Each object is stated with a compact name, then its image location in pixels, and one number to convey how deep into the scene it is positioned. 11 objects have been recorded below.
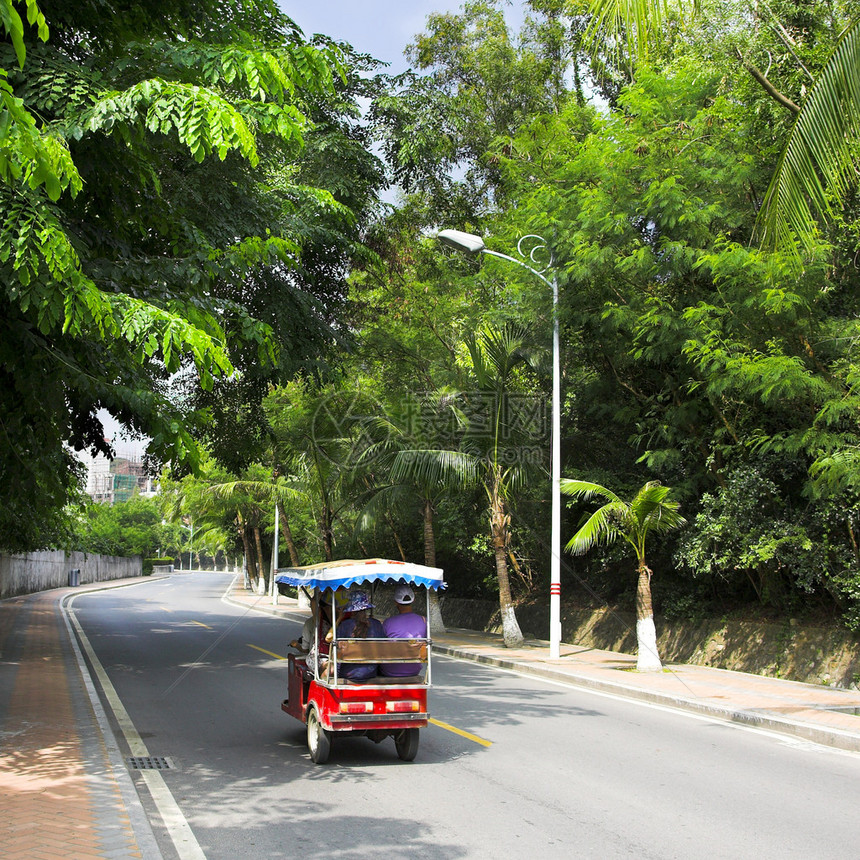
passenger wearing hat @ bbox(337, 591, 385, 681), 9.02
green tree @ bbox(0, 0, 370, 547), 6.68
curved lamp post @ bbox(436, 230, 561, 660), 17.50
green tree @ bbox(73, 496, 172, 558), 77.31
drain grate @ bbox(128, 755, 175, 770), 8.51
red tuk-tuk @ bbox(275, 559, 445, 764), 8.39
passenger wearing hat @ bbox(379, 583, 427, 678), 8.97
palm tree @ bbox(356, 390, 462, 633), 20.81
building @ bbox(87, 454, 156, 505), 153.12
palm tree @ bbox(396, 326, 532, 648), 20.59
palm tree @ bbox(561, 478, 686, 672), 16.12
